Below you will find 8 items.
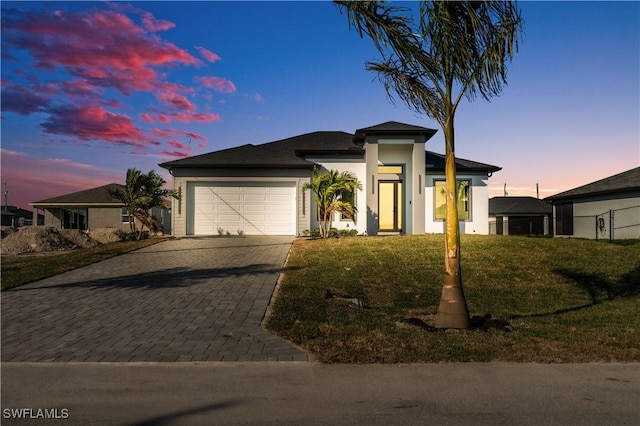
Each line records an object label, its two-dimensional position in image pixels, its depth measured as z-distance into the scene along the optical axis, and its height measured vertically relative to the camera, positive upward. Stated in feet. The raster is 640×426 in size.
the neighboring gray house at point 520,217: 119.14 +0.08
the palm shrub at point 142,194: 64.54 +3.27
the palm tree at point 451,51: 21.57 +8.45
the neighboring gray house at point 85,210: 102.42 +1.30
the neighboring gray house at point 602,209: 72.39 +1.59
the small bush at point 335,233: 60.31 -2.27
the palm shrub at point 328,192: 57.36 +3.23
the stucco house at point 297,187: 66.03 +4.47
